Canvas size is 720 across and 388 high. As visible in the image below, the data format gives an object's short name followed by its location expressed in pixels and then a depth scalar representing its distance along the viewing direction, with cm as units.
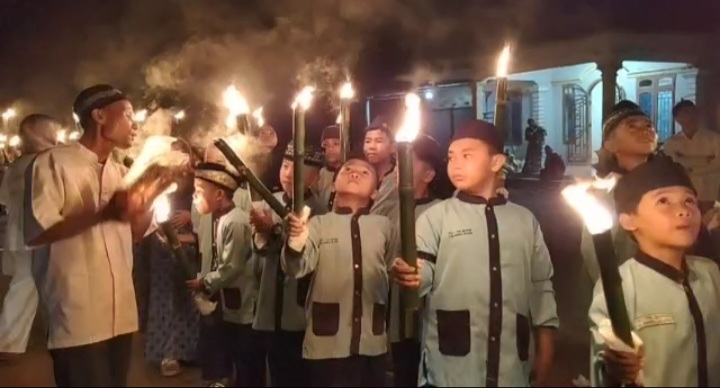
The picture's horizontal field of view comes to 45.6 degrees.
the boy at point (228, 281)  538
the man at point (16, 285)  618
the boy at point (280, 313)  495
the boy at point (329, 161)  605
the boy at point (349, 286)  420
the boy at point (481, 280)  348
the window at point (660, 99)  2019
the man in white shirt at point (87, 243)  344
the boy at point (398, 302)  464
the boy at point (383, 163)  496
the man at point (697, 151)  831
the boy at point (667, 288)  316
